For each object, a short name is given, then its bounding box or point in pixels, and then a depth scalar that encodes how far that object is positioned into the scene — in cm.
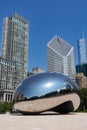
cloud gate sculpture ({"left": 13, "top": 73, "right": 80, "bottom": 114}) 2311
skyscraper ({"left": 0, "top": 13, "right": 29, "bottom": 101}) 16900
